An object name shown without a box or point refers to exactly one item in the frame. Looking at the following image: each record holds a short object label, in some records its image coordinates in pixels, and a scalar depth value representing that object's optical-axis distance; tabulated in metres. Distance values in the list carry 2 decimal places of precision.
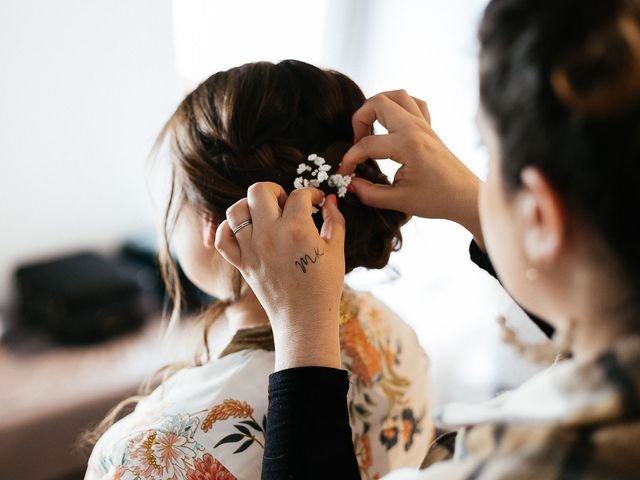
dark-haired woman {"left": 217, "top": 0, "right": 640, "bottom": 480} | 0.43
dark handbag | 1.90
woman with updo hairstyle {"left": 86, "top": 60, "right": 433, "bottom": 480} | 0.80
